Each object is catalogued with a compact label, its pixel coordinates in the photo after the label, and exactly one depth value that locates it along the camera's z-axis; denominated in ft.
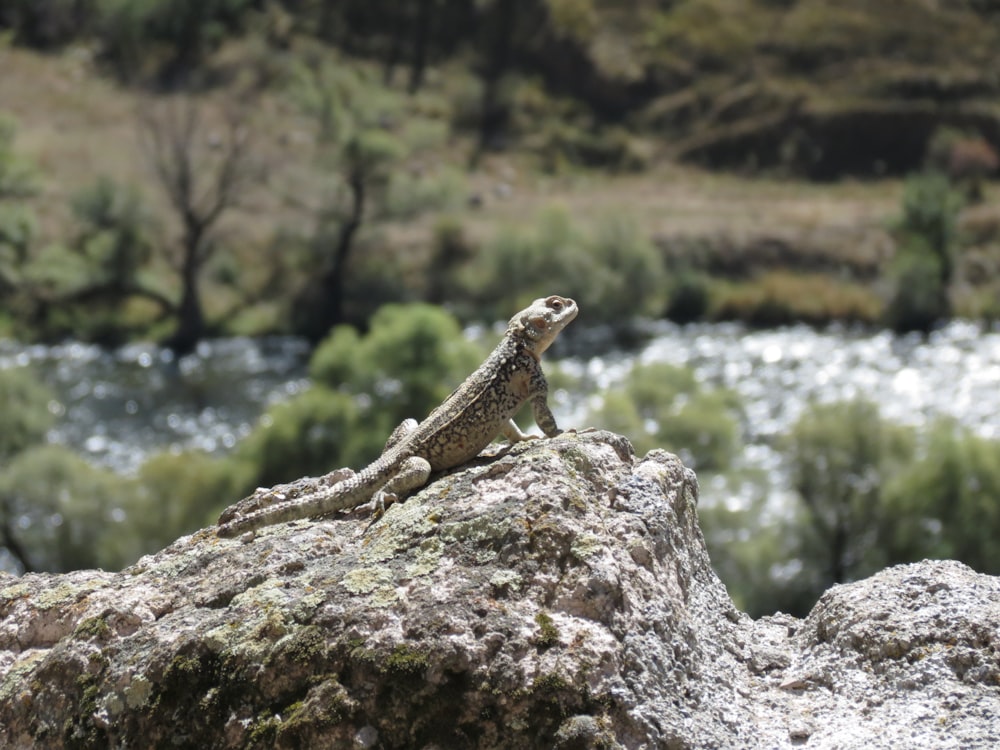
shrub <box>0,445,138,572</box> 123.65
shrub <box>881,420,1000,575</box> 112.78
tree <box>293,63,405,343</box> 219.82
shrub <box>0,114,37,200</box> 224.53
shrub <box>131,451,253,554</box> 125.49
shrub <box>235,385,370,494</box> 136.15
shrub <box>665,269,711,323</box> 214.07
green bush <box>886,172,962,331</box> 204.54
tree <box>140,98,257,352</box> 214.90
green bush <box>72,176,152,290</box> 218.59
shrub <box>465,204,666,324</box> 208.95
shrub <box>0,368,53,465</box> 143.02
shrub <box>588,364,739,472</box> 131.75
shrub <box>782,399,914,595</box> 117.70
